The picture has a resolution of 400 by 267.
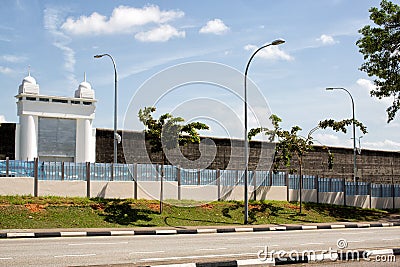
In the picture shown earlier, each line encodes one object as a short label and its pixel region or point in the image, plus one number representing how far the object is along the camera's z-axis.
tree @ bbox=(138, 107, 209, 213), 26.22
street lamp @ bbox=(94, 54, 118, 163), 31.13
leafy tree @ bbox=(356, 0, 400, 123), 34.06
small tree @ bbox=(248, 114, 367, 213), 31.45
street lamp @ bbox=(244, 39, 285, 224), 26.94
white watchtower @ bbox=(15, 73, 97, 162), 39.66
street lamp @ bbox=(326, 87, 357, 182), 39.99
